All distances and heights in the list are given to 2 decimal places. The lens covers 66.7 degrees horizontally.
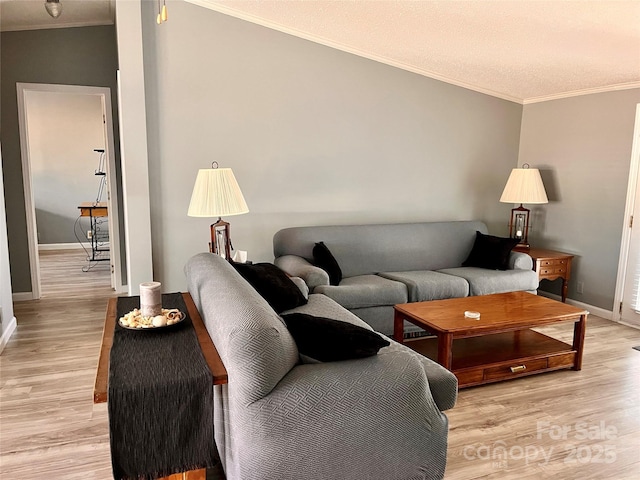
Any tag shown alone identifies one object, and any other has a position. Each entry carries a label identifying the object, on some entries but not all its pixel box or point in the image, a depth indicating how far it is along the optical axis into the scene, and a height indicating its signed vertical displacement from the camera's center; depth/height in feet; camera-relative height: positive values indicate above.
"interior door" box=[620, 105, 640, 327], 14.49 -2.05
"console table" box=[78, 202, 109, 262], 24.20 -2.98
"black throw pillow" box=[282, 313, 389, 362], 6.70 -2.35
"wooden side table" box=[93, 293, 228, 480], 5.75 -2.49
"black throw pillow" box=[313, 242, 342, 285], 13.52 -2.59
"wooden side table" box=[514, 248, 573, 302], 15.67 -3.01
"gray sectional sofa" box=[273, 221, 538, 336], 12.88 -2.88
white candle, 7.27 -1.98
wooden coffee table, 10.28 -3.77
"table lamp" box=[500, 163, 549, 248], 16.30 -0.57
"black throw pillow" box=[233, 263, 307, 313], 10.05 -2.46
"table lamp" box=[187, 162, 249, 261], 10.91 -0.63
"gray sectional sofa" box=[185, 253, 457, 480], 5.85 -3.04
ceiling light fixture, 12.75 +4.15
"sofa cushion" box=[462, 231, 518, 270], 15.26 -2.55
